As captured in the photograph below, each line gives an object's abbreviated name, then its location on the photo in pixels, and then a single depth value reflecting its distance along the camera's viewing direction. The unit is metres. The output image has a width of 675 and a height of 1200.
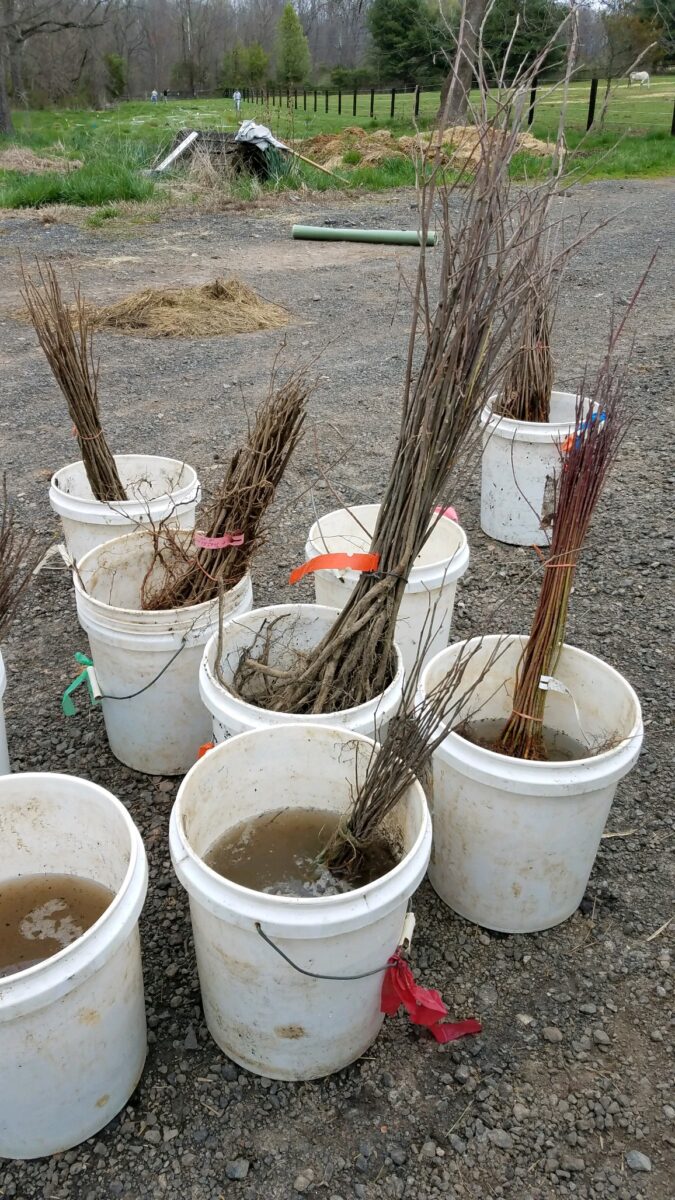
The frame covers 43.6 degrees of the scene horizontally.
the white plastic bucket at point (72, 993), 1.24
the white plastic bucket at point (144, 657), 2.05
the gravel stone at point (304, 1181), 1.39
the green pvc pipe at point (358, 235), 8.05
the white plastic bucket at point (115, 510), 2.50
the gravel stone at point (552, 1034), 1.62
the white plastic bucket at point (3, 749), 1.96
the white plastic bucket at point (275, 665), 1.74
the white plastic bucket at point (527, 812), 1.62
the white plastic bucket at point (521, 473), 3.10
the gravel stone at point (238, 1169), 1.41
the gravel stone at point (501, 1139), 1.45
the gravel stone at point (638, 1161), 1.42
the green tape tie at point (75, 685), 2.22
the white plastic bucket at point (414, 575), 2.23
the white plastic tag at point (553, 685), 1.87
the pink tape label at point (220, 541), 2.14
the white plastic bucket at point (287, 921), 1.31
